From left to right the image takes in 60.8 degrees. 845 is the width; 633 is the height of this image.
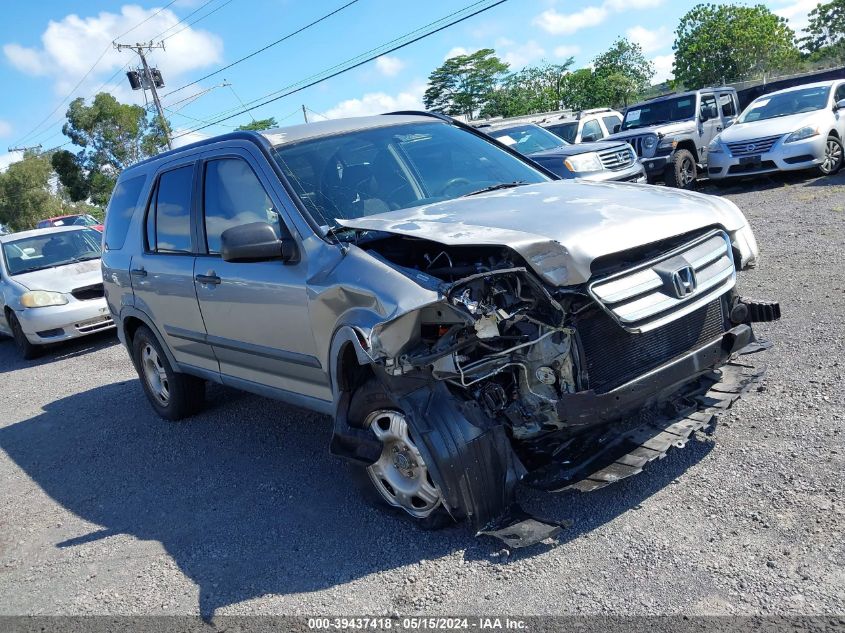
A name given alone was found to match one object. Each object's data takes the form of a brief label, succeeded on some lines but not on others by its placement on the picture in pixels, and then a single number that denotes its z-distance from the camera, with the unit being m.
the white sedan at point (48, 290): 9.91
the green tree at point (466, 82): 50.16
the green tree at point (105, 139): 44.34
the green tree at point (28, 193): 55.97
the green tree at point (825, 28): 57.69
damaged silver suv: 3.13
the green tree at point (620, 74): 47.47
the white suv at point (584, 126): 17.00
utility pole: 40.12
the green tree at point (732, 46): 49.19
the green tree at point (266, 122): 41.34
